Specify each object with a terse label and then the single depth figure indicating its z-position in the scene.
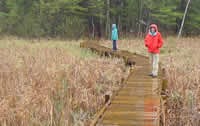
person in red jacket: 19.20
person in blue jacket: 37.97
